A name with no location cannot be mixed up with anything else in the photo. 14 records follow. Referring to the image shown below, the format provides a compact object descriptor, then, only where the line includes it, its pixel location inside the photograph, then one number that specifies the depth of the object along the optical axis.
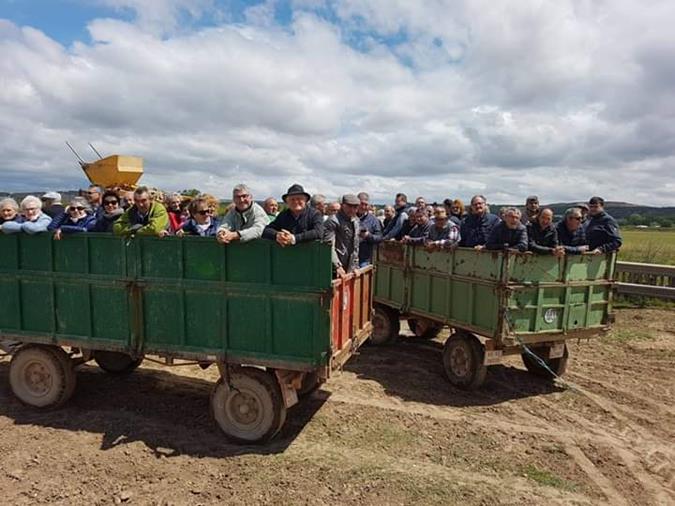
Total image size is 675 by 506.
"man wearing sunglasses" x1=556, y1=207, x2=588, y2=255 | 7.01
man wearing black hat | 5.12
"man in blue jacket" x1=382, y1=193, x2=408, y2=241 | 8.87
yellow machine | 12.14
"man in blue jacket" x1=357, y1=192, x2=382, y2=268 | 8.40
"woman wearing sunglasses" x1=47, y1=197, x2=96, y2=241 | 5.73
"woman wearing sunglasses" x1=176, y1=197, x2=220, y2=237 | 6.21
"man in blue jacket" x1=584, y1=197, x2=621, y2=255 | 7.16
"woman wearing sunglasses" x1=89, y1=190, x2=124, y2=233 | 5.94
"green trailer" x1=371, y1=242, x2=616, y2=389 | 6.32
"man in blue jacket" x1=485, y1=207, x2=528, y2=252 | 6.39
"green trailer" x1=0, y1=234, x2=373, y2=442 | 4.99
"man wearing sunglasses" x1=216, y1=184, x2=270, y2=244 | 5.29
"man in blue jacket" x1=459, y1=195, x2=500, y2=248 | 7.43
